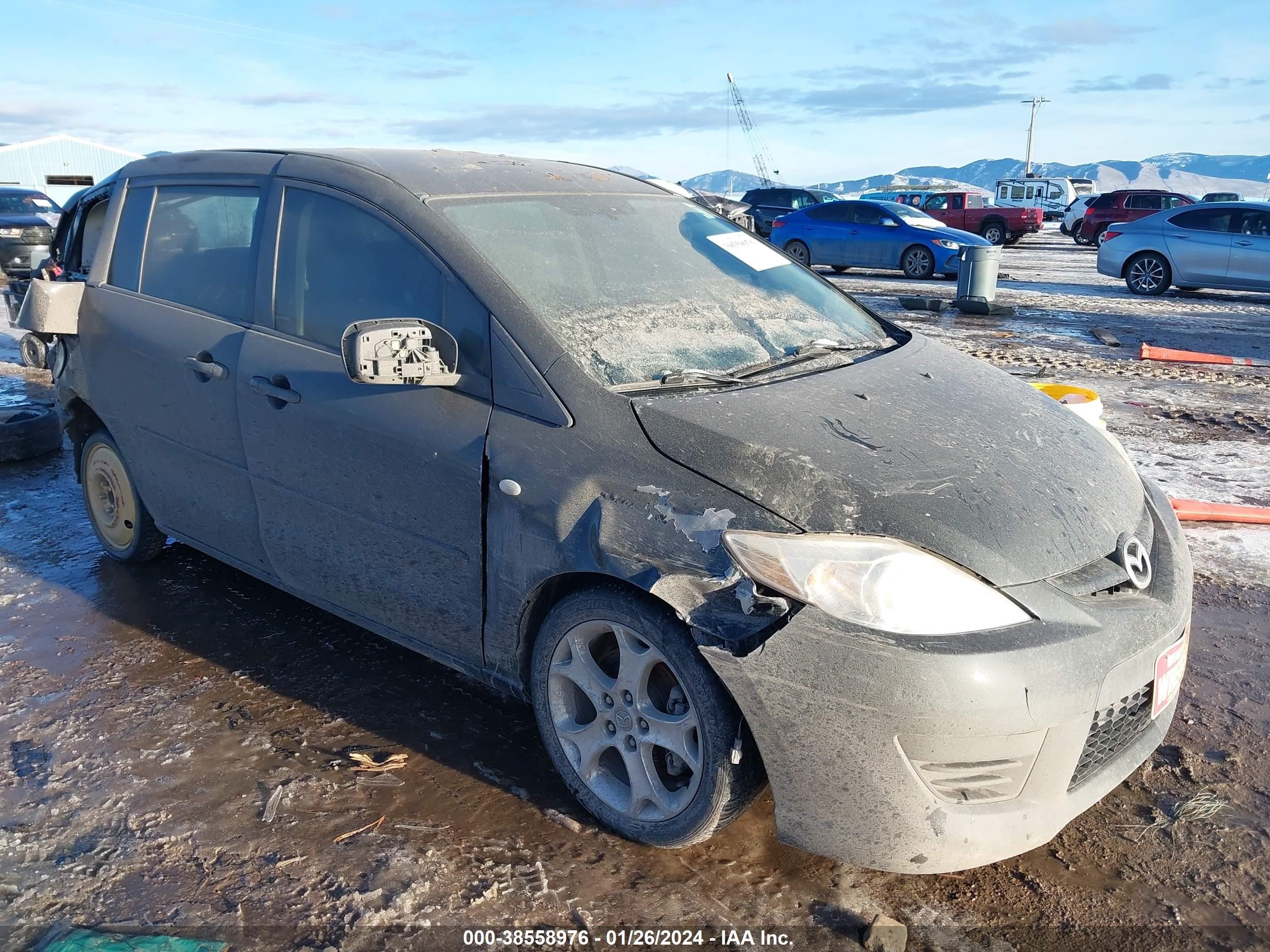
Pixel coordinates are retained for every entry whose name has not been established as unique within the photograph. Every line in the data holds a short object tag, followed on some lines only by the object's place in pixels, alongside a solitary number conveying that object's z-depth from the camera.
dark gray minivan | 2.28
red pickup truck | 29.28
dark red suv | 27.03
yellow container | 4.01
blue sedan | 18.86
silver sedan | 15.12
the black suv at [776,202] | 25.33
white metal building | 55.19
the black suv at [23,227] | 16.25
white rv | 42.38
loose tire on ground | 6.27
